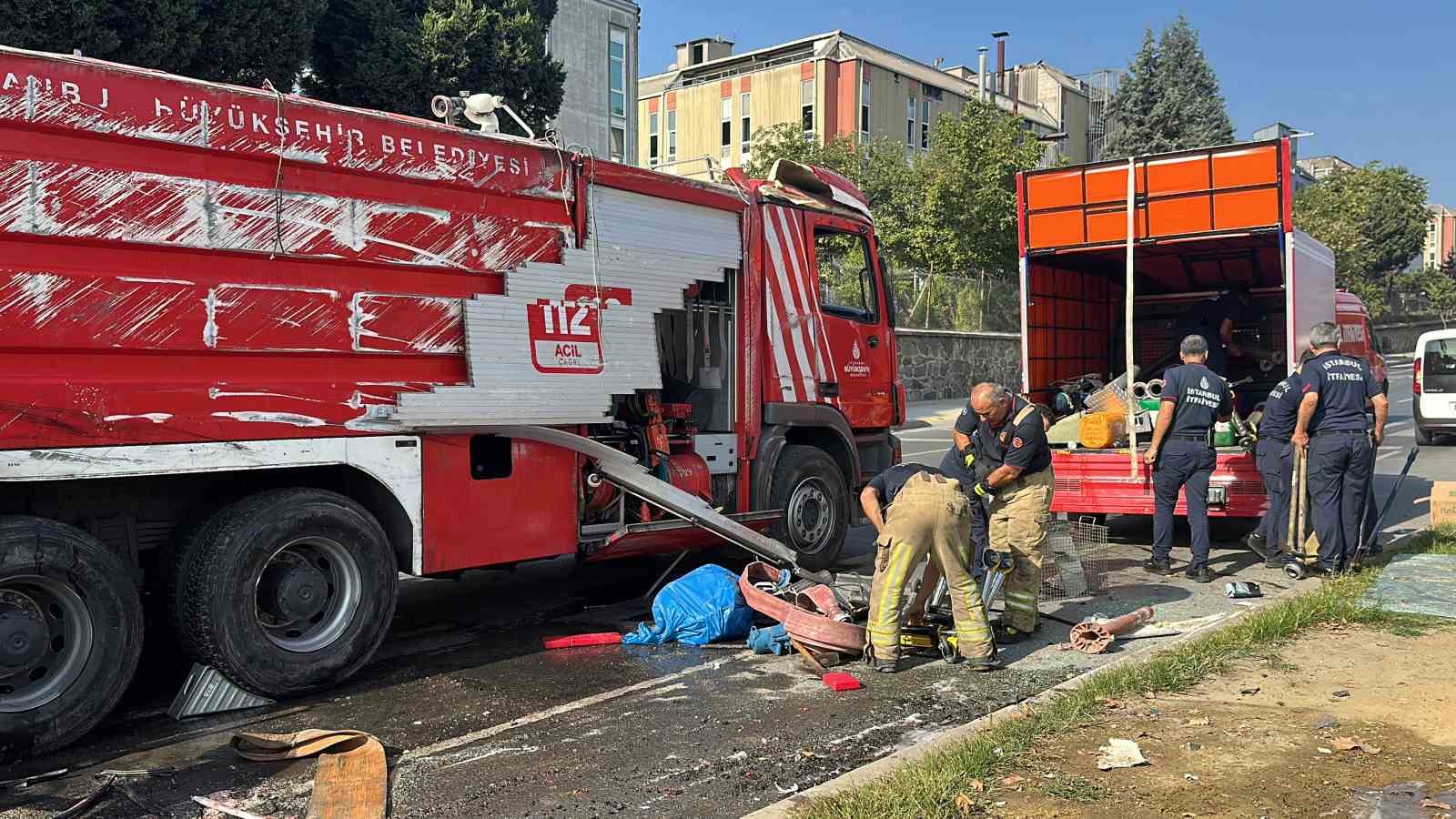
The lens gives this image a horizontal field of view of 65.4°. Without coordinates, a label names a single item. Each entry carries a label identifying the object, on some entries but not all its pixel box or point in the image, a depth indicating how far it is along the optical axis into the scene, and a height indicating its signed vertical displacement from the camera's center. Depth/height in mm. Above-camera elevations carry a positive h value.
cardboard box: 9289 -1011
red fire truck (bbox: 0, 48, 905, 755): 4410 +139
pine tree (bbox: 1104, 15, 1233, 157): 45281 +11435
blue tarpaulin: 6160 -1226
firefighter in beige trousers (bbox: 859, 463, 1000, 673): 5570 -849
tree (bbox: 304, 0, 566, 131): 15422 +4774
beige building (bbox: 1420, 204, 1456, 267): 89100 +11733
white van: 16484 -32
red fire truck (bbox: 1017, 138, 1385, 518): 8922 +1102
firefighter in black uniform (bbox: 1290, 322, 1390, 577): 7762 -449
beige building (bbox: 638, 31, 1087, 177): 43469 +11926
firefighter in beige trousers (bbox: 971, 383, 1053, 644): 6227 -570
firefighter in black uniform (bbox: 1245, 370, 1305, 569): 8109 -535
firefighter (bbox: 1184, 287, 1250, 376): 11898 +660
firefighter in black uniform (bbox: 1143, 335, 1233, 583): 7898 -456
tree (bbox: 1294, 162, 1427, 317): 42781 +6429
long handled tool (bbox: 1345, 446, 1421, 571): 7891 -1164
